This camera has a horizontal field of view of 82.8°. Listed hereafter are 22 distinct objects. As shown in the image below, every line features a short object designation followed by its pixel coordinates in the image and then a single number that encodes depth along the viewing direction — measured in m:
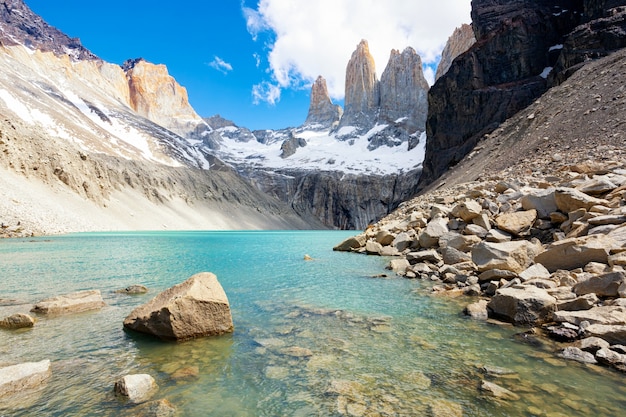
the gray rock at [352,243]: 30.18
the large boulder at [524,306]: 8.88
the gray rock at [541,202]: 16.18
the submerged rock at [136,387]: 5.61
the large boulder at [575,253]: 10.50
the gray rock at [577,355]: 6.82
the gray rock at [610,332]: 6.86
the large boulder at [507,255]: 12.50
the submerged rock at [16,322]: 8.97
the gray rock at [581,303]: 8.37
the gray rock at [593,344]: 6.94
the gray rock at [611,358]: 6.41
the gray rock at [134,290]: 13.77
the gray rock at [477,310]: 9.92
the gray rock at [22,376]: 5.76
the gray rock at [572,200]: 14.21
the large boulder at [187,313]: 8.20
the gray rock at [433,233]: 20.57
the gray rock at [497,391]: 5.70
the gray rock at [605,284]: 8.57
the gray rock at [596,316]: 7.27
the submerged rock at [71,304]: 10.41
